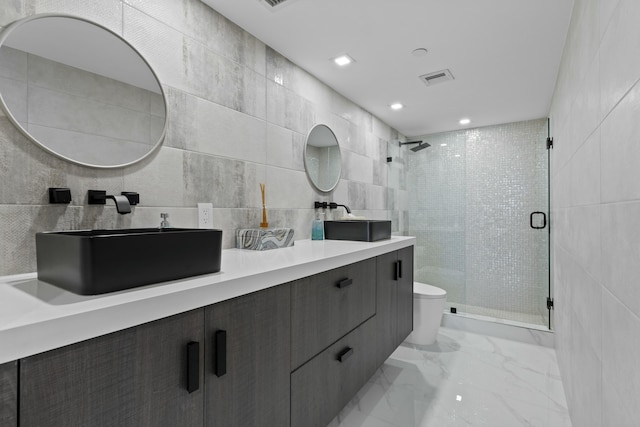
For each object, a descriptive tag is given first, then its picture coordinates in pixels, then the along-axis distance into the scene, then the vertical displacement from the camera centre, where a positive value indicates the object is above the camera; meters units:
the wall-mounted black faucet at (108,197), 1.13 +0.05
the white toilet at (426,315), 2.63 -0.84
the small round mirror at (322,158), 2.28 +0.43
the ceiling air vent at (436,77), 2.31 +1.02
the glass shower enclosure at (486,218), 3.24 -0.04
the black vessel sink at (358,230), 2.02 -0.10
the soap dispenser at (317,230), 2.16 -0.10
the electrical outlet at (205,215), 1.51 +0.00
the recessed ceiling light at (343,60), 2.09 +1.03
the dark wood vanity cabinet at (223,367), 0.60 -0.39
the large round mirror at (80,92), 1.00 +0.44
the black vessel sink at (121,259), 0.73 -0.11
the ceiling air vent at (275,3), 1.55 +1.03
